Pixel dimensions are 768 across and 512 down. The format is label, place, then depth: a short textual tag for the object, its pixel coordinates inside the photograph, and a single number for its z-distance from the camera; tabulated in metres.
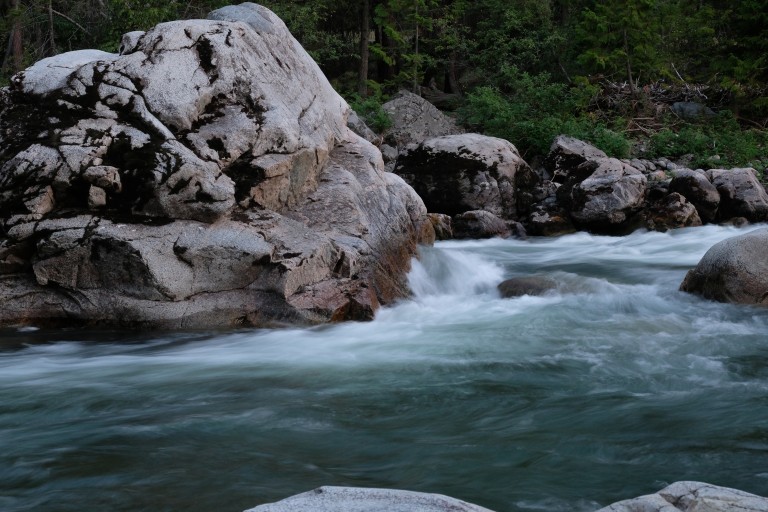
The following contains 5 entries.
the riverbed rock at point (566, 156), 16.59
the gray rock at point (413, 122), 21.30
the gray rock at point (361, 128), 18.45
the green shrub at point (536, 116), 19.05
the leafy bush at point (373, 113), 21.17
